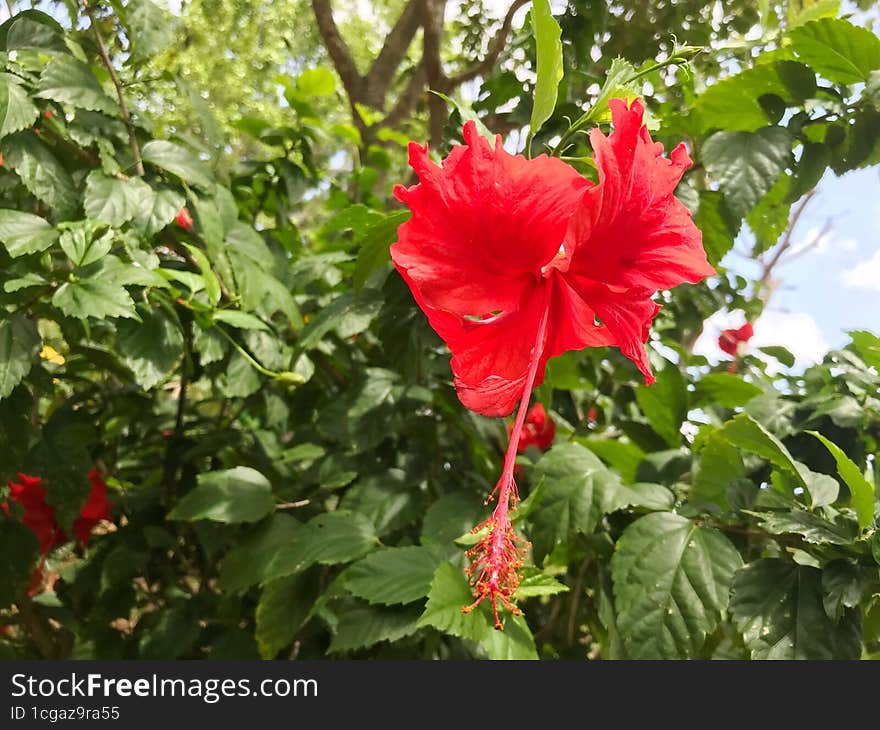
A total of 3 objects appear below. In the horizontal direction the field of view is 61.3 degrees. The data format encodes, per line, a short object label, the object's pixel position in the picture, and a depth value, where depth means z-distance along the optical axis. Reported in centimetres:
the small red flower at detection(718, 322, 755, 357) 134
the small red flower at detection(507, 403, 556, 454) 97
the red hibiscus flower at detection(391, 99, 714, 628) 35
